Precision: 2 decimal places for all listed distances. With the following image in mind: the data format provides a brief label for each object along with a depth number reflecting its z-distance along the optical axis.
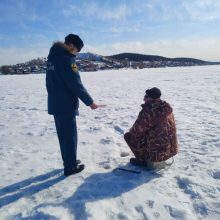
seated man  3.02
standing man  2.79
